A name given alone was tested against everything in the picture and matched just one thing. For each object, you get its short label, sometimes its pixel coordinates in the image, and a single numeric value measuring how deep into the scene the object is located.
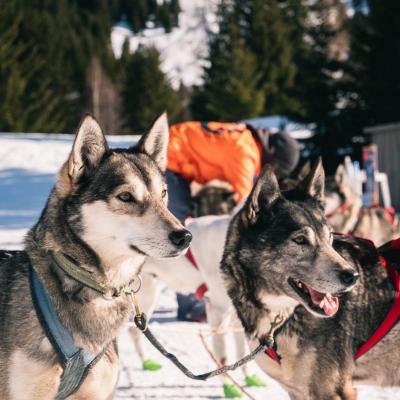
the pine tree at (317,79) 14.24
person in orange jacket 4.37
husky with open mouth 2.44
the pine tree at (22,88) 24.52
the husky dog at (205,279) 3.67
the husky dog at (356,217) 5.64
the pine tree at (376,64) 13.83
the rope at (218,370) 2.35
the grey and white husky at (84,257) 2.00
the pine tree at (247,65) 27.05
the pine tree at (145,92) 29.19
